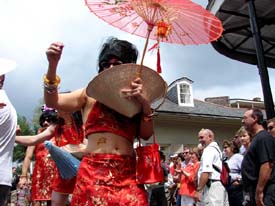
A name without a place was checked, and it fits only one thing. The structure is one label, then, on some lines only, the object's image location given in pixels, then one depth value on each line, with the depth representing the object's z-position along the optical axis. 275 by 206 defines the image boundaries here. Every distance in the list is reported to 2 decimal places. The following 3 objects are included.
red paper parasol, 2.66
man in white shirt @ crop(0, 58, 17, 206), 3.45
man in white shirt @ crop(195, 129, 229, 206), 6.32
